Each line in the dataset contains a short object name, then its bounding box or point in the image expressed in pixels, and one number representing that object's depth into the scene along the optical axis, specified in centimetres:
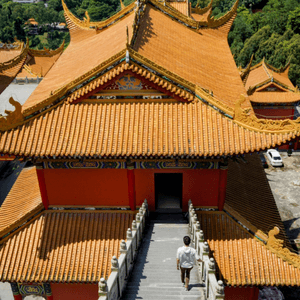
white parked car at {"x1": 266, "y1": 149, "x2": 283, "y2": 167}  3975
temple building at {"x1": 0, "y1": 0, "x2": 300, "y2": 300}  1488
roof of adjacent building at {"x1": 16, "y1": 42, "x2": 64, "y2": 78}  4922
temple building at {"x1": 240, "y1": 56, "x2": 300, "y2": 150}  4028
